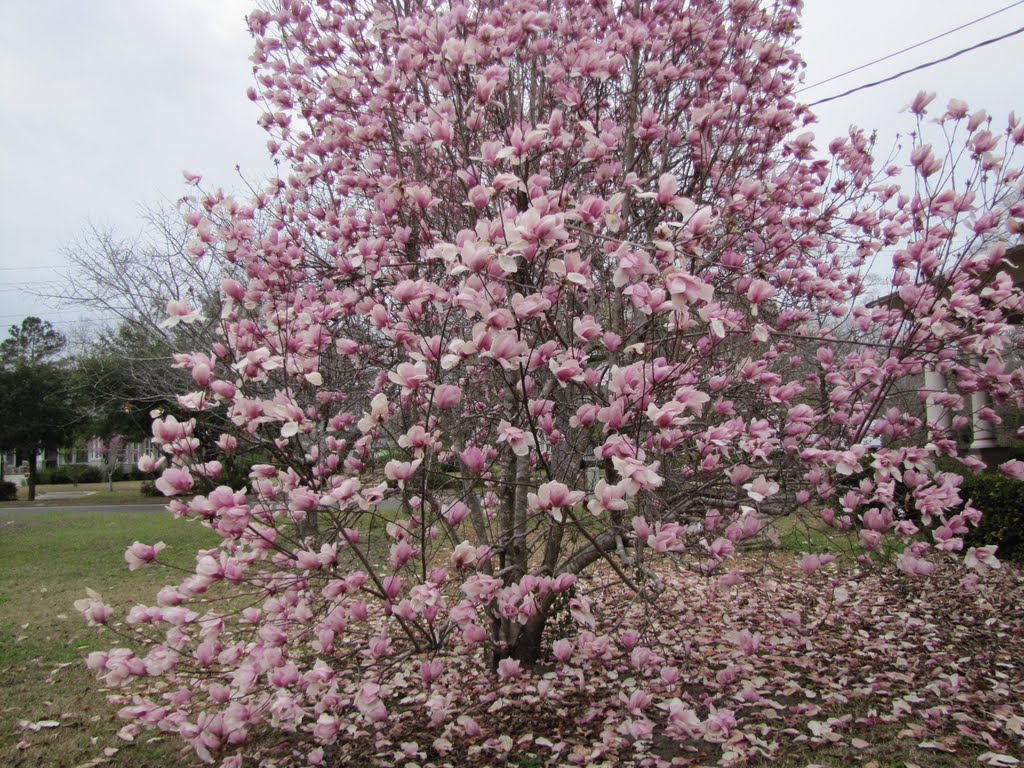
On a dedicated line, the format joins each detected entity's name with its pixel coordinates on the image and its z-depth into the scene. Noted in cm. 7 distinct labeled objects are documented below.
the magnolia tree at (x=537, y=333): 201
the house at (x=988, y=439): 721
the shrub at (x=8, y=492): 2203
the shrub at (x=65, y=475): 3083
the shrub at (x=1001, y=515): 624
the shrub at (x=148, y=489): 2036
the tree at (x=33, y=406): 2008
